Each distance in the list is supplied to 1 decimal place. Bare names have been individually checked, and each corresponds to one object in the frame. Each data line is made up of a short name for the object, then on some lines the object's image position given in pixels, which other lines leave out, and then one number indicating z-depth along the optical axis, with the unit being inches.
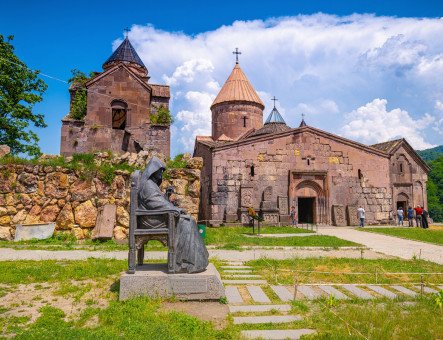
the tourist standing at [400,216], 876.5
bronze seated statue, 203.6
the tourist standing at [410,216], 871.1
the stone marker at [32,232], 452.1
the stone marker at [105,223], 457.7
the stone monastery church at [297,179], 777.6
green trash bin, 465.2
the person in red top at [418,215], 839.1
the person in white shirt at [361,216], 805.4
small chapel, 689.0
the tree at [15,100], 815.7
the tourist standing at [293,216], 791.1
